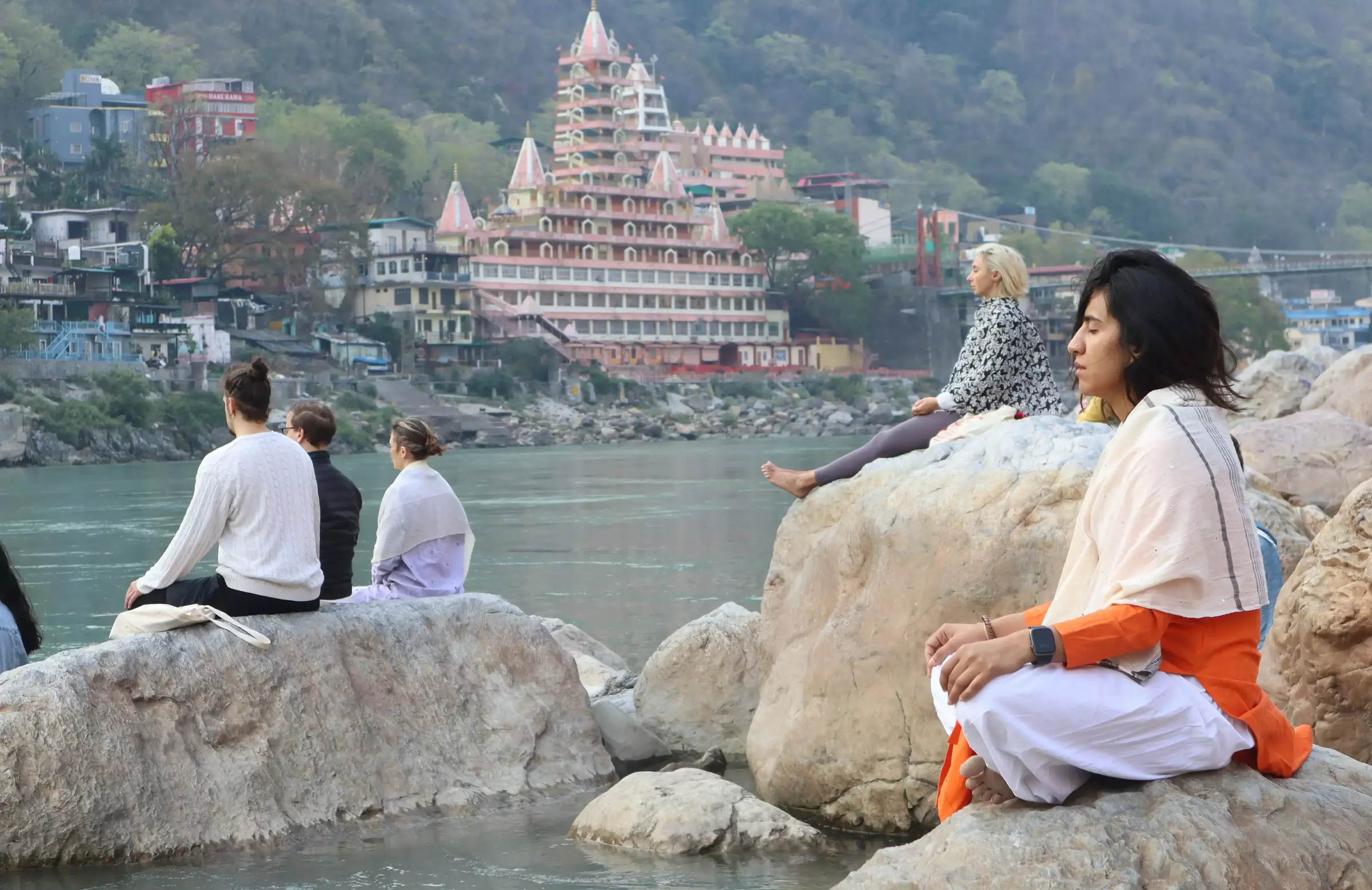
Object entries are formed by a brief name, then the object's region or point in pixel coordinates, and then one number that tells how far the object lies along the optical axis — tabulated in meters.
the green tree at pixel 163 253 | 51.06
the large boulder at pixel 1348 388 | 11.76
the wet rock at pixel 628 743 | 5.20
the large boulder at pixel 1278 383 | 14.20
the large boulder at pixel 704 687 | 5.42
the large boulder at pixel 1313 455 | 8.88
